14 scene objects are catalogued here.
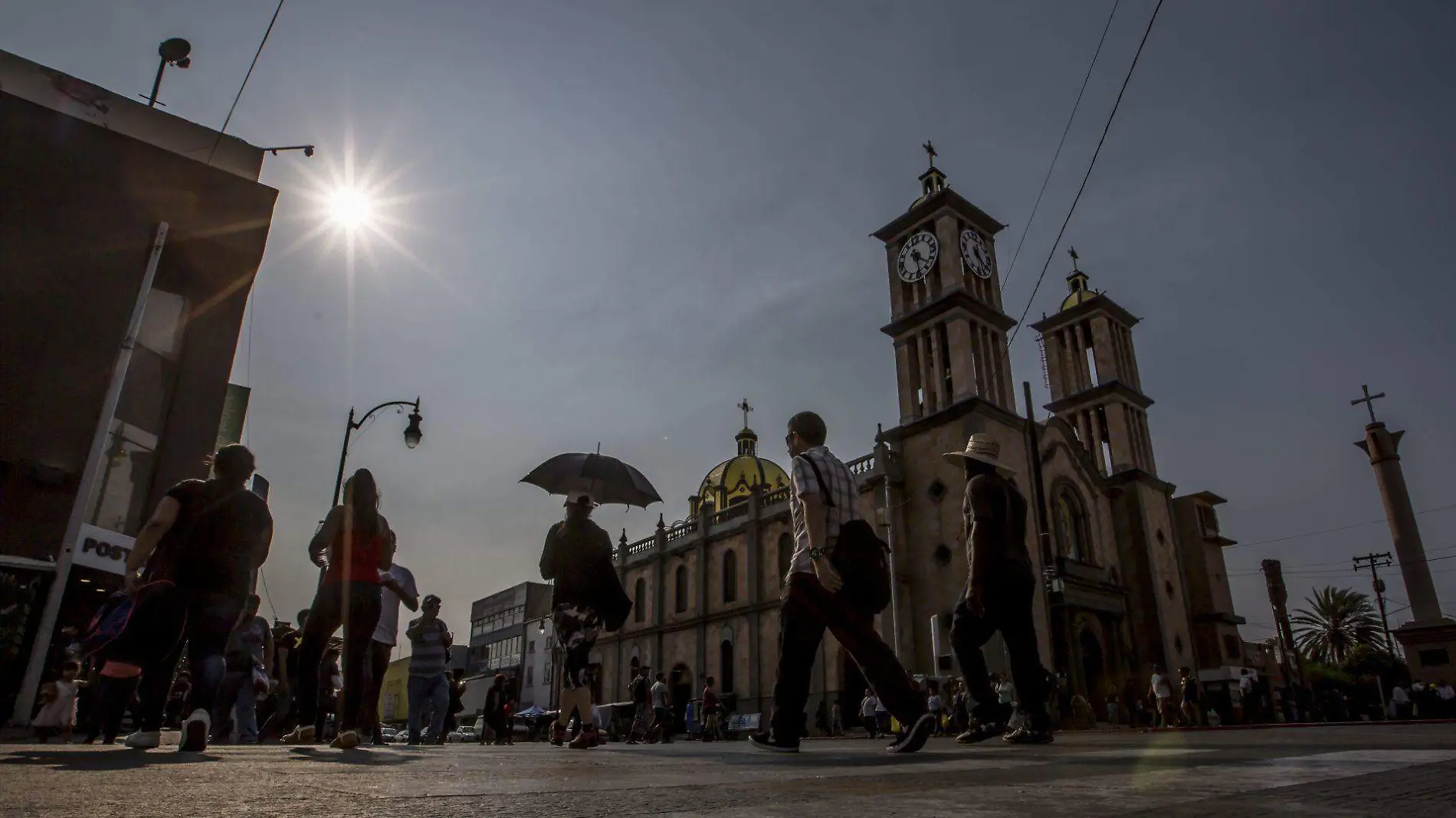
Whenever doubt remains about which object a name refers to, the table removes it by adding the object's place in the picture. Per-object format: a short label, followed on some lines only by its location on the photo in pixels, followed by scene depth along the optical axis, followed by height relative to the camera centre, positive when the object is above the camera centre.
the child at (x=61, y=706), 7.76 -0.08
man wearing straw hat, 5.38 +0.54
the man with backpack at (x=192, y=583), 4.46 +0.60
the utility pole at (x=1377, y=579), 47.94 +6.09
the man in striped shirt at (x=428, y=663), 8.76 +0.31
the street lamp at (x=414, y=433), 14.64 +4.46
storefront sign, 10.85 +1.92
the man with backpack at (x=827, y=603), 4.34 +0.46
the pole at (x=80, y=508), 9.55 +2.39
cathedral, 25.88 +5.99
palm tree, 53.97 +3.95
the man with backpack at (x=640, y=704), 20.02 -0.28
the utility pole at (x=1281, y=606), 43.16 +4.40
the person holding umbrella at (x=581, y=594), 5.81 +0.68
